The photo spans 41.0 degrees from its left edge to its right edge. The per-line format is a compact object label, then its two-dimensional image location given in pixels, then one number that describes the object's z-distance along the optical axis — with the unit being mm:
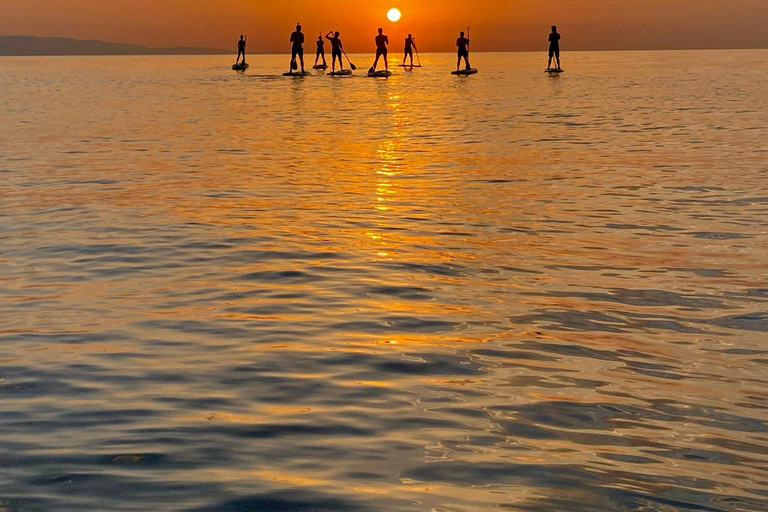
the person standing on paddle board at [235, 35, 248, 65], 63131
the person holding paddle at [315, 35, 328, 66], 61844
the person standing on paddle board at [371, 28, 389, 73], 55469
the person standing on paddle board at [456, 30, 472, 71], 56188
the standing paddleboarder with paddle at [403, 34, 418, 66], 63675
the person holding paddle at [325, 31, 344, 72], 54081
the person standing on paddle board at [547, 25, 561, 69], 55750
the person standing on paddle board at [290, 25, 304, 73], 54512
